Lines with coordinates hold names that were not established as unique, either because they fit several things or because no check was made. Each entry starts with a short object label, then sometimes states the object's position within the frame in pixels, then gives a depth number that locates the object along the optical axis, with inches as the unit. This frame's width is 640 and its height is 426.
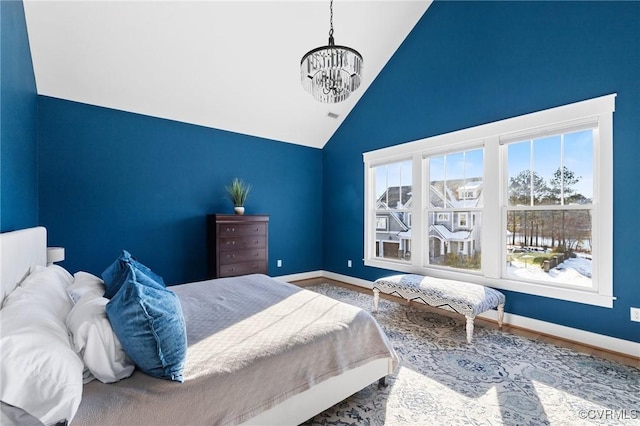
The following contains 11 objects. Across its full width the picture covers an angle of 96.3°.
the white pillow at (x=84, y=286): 63.7
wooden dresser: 157.6
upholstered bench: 106.4
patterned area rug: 67.3
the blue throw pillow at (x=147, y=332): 44.7
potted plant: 170.1
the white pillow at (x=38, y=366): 32.0
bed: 42.5
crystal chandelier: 81.4
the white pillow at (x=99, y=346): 43.2
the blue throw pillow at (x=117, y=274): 67.5
